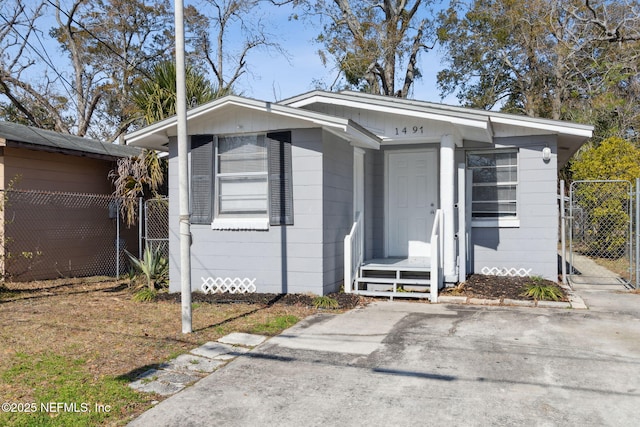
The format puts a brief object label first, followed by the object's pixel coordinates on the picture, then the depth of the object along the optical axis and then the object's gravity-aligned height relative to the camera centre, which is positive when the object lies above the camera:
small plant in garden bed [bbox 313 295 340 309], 7.28 -1.24
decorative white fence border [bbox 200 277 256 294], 8.05 -1.07
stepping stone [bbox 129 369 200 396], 4.15 -1.39
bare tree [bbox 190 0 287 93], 25.94 +8.98
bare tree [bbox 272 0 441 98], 22.92 +8.10
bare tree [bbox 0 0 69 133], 21.48 +5.80
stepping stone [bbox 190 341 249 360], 5.05 -1.36
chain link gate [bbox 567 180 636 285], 12.80 -0.32
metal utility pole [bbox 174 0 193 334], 5.71 +0.43
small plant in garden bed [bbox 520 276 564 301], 7.74 -1.19
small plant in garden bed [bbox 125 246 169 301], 8.99 -0.98
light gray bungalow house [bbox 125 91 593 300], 7.78 +0.41
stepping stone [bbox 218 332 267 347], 5.51 -1.35
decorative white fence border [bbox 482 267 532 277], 9.34 -1.04
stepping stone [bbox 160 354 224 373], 4.67 -1.37
